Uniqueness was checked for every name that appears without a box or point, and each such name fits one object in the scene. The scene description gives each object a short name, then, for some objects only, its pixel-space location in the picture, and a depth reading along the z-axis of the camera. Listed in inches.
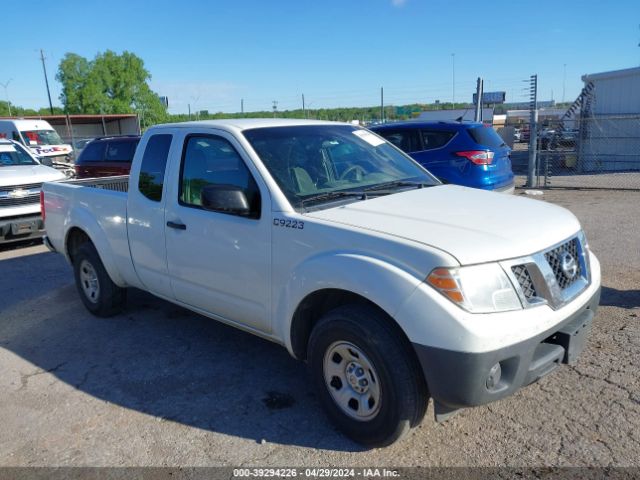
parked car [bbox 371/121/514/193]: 342.6
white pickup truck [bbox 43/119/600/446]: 105.8
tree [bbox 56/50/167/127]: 2942.9
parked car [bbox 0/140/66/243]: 345.4
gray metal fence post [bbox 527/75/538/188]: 512.7
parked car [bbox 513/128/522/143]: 1525.3
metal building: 672.4
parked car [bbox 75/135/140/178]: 473.7
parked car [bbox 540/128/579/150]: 651.8
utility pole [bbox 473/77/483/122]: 605.1
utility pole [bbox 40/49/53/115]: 2400.3
